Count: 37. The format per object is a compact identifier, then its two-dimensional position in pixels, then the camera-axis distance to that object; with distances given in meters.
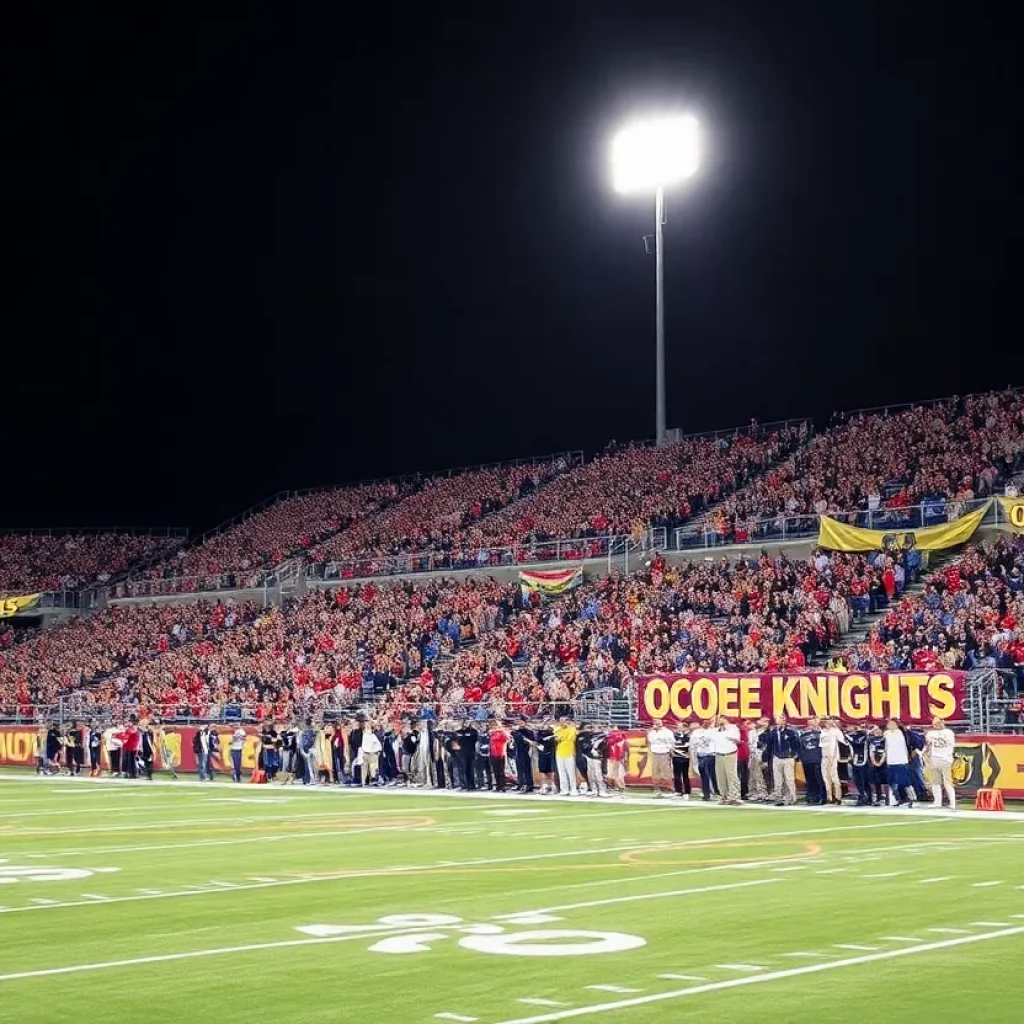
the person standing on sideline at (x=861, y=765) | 24.42
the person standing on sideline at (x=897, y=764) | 23.97
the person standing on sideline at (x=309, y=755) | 32.84
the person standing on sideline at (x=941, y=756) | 23.41
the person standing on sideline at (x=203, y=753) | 35.25
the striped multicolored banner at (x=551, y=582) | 42.34
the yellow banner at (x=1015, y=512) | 32.81
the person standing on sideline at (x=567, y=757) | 28.02
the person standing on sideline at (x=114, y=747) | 36.62
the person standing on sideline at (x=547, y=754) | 28.70
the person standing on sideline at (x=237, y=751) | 34.59
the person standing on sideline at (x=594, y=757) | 27.81
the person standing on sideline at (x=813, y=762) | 24.81
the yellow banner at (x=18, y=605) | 60.12
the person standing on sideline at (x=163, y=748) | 37.97
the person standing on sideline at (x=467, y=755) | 29.67
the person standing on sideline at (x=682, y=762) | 26.66
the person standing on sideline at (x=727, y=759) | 25.30
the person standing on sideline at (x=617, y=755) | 28.19
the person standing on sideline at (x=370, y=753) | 31.58
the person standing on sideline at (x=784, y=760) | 25.06
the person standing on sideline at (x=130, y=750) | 35.91
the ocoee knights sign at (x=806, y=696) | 25.38
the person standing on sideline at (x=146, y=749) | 35.62
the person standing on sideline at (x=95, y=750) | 37.53
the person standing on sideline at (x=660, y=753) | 27.36
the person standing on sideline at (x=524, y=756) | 29.00
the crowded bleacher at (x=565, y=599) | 32.62
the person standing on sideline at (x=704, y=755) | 25.80
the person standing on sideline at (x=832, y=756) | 24.62
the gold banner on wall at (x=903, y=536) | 34.28
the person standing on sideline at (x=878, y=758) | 24.45
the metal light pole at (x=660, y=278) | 45.25
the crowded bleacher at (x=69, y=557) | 63.12
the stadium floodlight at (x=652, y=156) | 45.78
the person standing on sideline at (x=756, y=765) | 25.66
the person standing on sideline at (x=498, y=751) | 29.38
